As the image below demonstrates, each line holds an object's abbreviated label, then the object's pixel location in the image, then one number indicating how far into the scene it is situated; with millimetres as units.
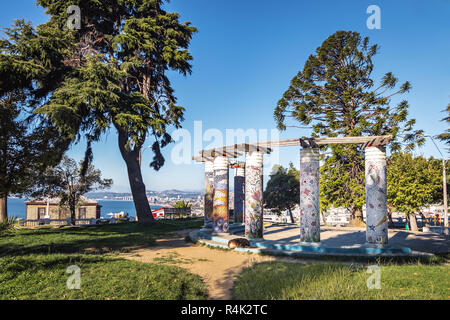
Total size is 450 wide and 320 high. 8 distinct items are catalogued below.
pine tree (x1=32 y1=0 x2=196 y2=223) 18562
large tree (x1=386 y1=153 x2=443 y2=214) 19328
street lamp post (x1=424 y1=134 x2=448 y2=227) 18156
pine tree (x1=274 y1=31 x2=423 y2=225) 21766
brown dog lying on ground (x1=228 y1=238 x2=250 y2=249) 12633
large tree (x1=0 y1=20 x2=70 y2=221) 12000
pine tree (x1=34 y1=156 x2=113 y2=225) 25906
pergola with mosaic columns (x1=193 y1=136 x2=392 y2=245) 11508
